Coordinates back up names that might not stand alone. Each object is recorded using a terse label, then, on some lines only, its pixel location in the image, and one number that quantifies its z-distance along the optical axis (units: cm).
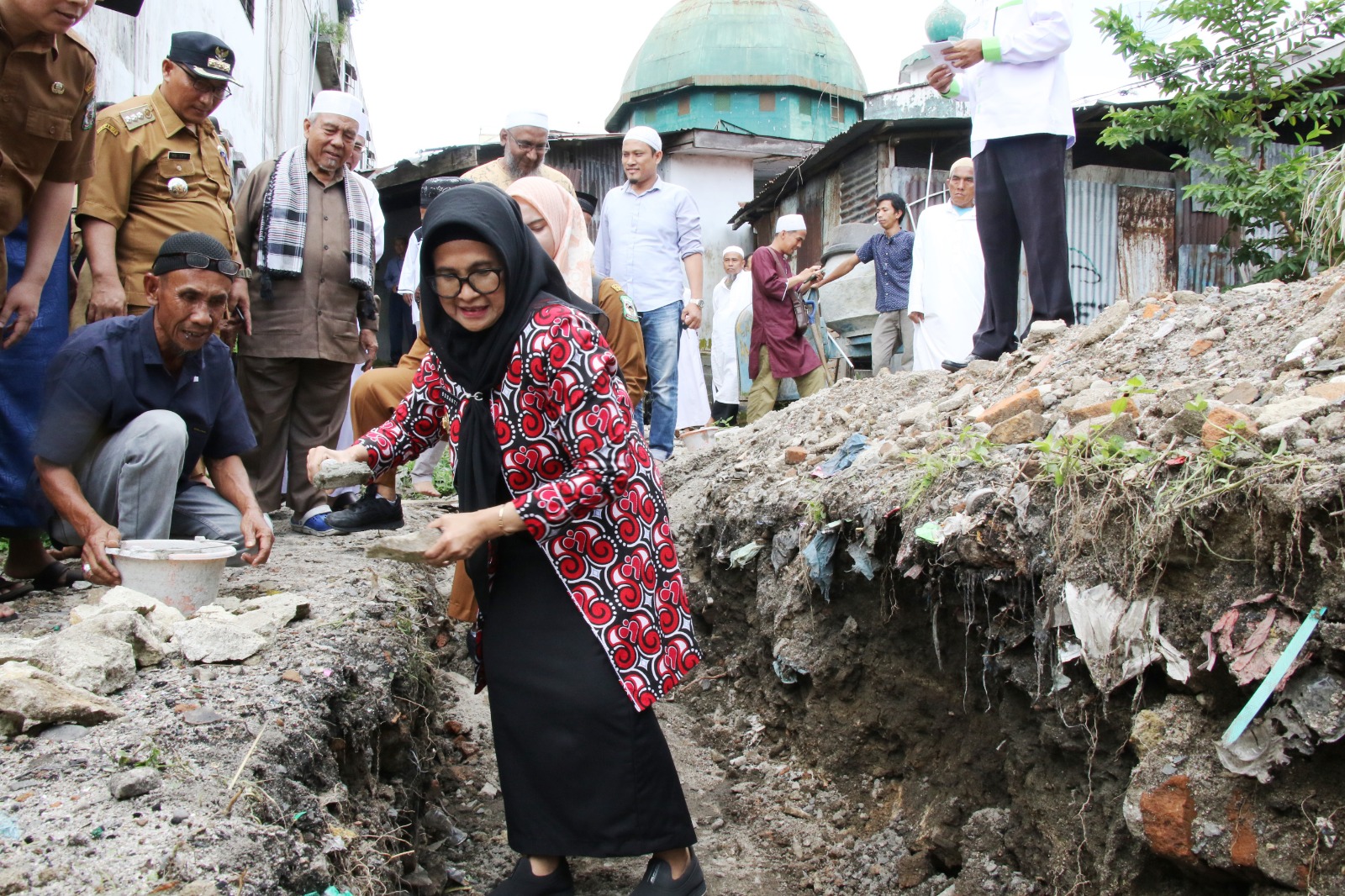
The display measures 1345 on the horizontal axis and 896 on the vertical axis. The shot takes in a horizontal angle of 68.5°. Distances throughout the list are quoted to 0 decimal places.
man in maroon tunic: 780
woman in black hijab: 229
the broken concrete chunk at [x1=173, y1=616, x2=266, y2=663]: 257
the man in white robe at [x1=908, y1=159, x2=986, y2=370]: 597
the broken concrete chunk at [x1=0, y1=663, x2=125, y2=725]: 204
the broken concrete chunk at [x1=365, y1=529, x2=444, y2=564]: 221
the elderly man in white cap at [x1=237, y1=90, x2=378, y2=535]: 453
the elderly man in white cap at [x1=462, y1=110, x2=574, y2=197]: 486
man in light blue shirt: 578
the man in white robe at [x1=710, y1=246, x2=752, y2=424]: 952
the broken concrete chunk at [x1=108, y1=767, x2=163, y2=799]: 183
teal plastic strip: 197
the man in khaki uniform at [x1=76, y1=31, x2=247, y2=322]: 384
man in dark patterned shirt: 757
